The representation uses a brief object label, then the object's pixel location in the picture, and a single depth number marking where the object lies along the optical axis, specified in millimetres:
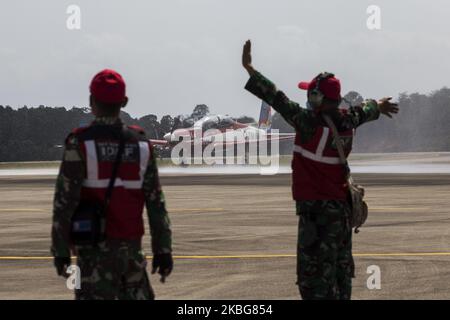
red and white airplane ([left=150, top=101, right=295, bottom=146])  63688
